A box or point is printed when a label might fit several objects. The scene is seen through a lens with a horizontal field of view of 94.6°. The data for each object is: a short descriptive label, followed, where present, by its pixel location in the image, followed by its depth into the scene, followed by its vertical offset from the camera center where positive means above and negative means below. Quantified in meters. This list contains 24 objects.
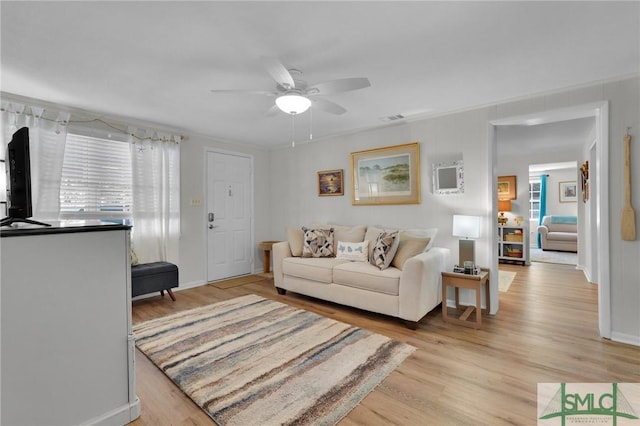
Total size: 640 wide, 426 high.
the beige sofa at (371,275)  2.91 -0.71
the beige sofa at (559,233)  7.48 -0.61
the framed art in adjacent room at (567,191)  8.59 +0.54
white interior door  4.79 -0.04
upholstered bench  3.46 -0.77
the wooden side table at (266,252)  5.29 -0.72
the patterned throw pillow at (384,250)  3.30 -0.43
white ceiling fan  2.03 +0.95
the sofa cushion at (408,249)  3.27 -0.42
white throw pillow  3.75 -0.51
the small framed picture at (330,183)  4.65 +0.48
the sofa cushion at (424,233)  3.65 -0.27
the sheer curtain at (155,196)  3.84 +0.25
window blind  3.34 +0.43
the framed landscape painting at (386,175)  3.88 +0.51
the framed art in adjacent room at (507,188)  6.48 +0.50
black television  1.56 +0.20
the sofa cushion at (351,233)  4.05 -0.30
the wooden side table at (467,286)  2.91 -0.77
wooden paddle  2.54 +0.01
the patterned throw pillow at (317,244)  4.05 -0.44
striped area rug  1.78 -1.15
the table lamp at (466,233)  3.15 -0.24
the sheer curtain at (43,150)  2.96 +0.69
